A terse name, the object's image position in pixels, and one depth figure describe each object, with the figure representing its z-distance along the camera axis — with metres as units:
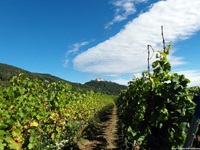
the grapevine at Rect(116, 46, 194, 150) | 2.89
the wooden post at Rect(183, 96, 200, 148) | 1.65
